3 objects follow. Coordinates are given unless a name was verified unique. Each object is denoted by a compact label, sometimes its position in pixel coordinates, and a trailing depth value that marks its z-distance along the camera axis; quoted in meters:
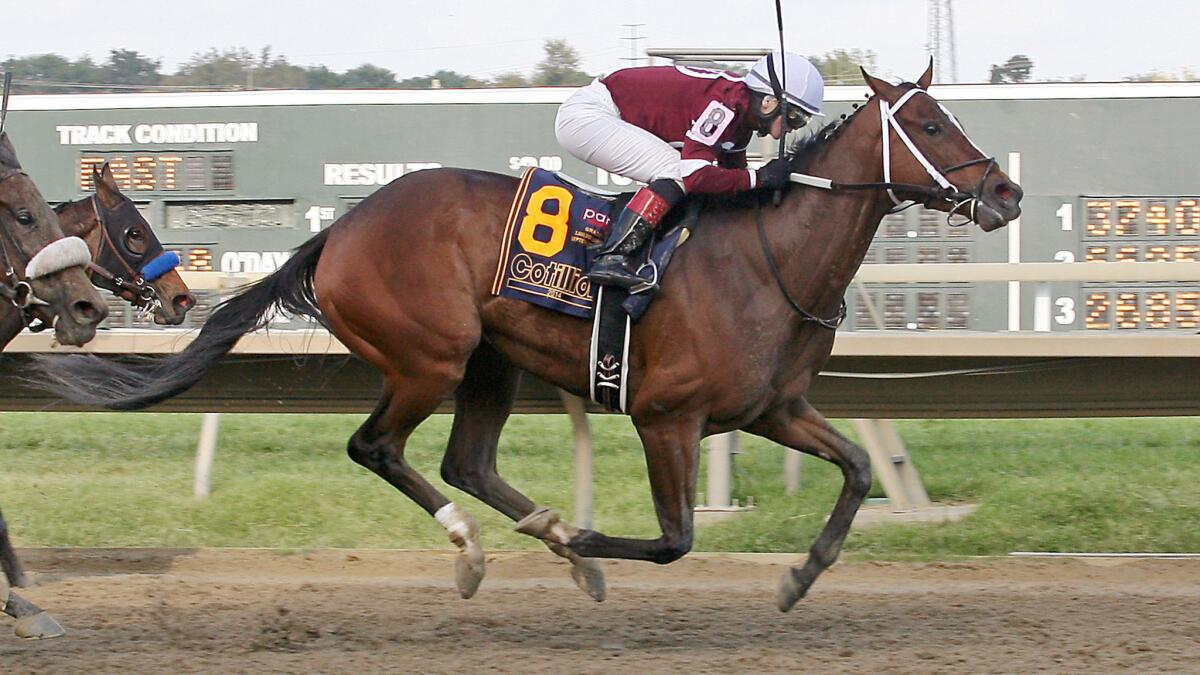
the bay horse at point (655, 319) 9.61
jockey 9.78
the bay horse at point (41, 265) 8.94
